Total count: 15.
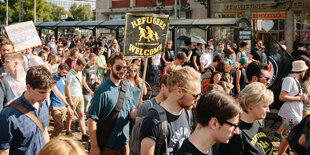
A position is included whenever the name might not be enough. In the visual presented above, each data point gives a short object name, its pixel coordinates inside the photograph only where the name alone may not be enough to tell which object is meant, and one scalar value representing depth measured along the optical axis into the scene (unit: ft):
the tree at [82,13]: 252.83
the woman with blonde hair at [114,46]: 45.11
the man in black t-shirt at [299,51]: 30.39
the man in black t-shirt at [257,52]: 38.41
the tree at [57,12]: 257.05
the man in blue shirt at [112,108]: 12.73
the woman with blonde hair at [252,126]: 10.19
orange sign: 82.33
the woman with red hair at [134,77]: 18.26
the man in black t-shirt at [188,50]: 40.20
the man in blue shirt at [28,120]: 10.08
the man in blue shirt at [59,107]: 22.38
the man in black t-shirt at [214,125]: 8.08
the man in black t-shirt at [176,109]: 9.58
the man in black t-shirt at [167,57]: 41.58
